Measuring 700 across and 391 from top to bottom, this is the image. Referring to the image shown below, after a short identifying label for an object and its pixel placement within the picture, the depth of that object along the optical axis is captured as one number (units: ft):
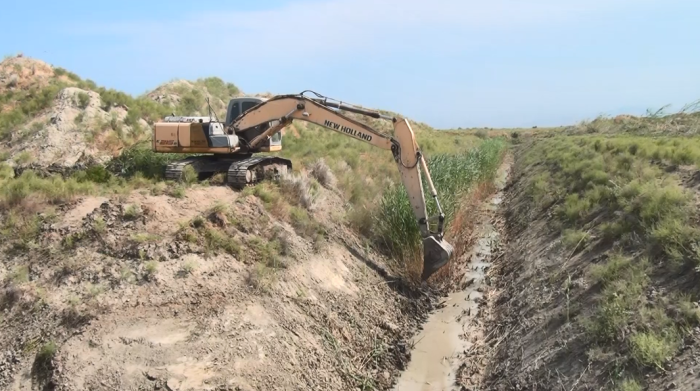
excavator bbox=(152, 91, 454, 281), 33.47
